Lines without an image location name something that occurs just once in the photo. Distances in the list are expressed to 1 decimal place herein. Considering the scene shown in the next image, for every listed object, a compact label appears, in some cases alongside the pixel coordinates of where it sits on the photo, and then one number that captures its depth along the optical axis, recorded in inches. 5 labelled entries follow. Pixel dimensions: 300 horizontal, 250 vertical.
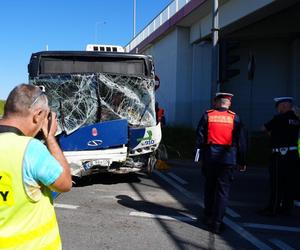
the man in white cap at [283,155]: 181.8
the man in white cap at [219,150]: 157.3
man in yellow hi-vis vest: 54.0
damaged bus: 220.0
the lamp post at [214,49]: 285.2
